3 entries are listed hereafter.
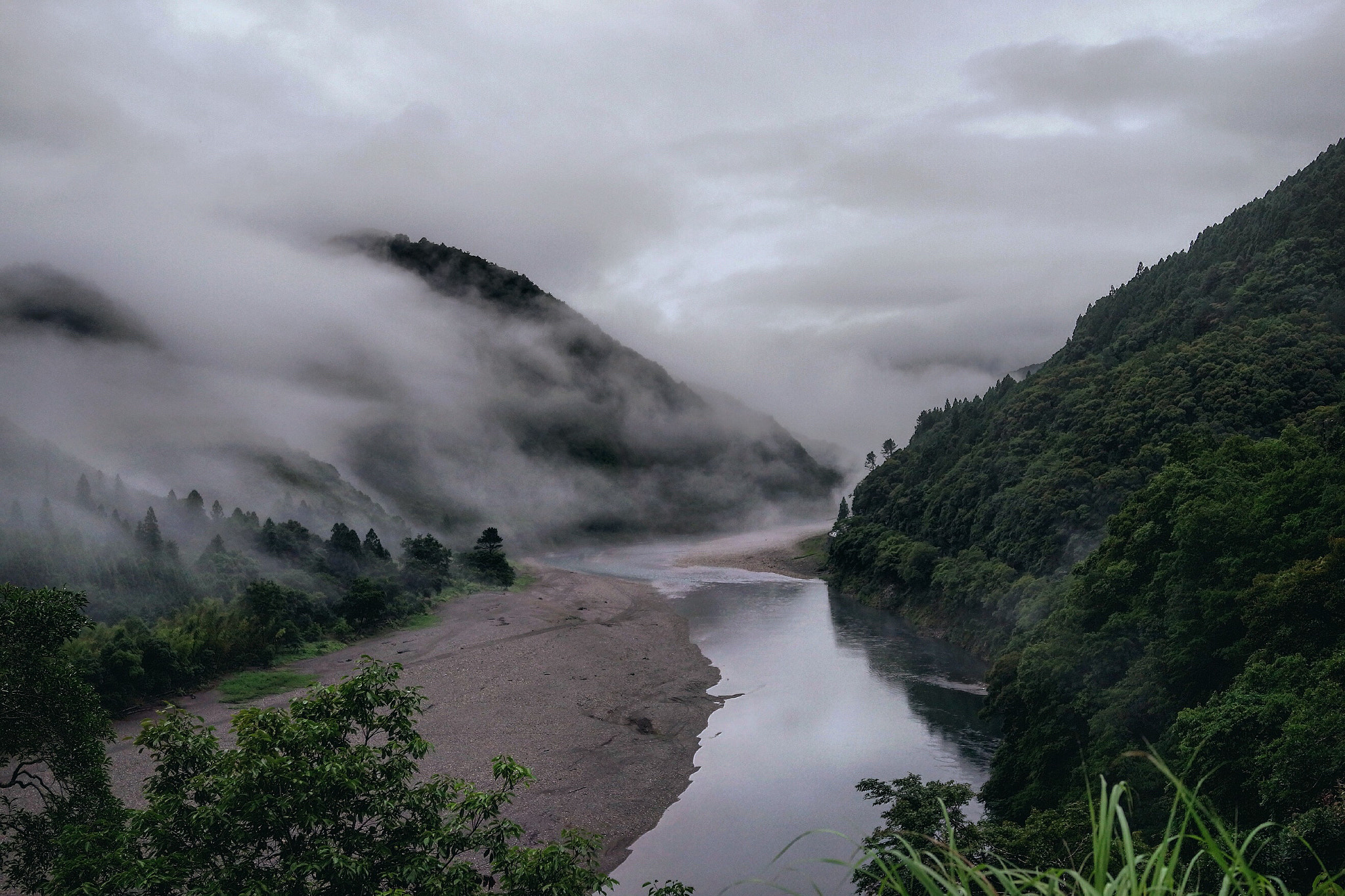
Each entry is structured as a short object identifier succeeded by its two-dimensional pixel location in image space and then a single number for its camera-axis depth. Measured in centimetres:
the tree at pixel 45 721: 1426
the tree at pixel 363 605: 6856
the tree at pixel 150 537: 6384
